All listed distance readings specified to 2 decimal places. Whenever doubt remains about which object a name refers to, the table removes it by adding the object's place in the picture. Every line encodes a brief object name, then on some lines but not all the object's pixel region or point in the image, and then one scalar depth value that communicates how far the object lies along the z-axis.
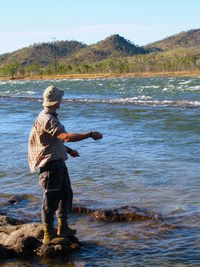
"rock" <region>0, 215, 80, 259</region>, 5.52
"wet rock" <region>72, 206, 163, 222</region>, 6.76
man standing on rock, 5.27
